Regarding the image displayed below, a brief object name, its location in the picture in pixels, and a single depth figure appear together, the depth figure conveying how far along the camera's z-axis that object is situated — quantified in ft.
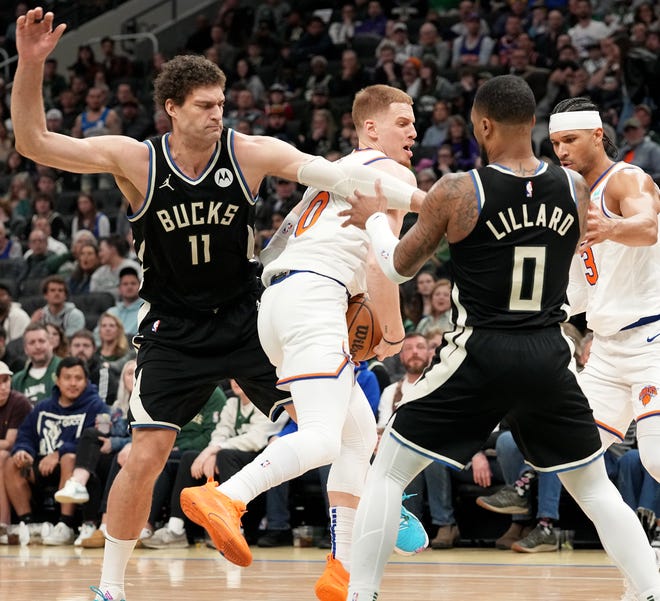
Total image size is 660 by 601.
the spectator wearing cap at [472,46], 54.80
